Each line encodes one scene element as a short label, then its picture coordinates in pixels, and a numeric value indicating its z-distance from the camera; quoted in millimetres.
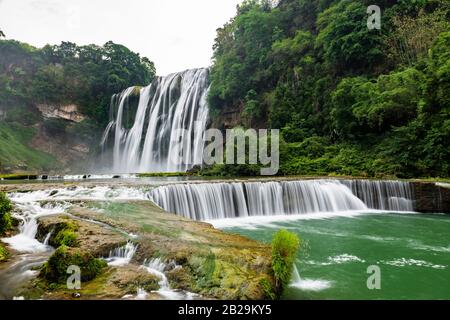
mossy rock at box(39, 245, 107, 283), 5012
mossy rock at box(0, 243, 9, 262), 6229
